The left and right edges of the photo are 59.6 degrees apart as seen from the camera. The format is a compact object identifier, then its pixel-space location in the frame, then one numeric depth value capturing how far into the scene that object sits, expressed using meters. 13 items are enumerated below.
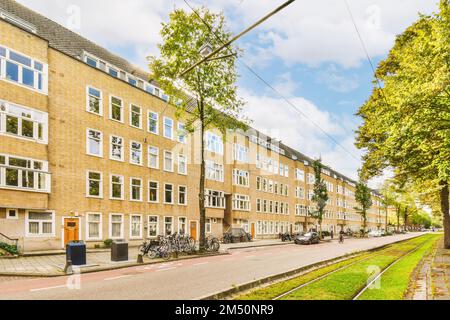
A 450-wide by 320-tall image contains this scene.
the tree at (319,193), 56.04
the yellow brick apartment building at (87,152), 22.15
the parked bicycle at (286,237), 48.47
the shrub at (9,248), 19.75
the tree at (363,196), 72.94
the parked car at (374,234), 71.88
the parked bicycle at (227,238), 39.59
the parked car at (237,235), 40.03
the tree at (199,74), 25.12
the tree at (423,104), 12.27
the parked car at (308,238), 40.81
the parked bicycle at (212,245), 27.05
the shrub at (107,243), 27.41
